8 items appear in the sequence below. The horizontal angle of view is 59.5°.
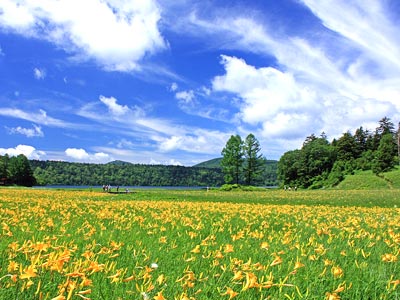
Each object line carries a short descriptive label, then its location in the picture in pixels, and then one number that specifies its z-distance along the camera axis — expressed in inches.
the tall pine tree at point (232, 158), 3021.7
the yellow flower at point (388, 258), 141.8
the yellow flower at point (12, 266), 93.6
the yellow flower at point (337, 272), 108.2
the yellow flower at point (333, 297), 79.3
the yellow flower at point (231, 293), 75.2
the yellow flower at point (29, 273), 66.4
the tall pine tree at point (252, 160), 3144.7
